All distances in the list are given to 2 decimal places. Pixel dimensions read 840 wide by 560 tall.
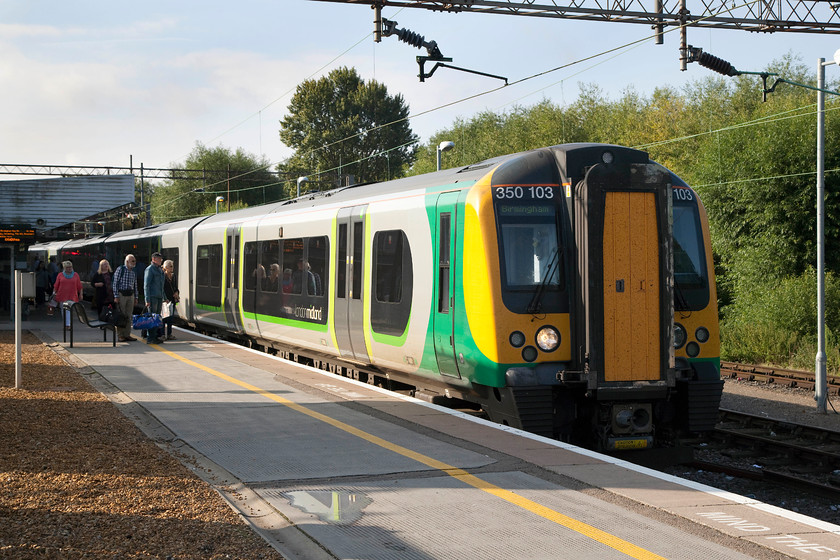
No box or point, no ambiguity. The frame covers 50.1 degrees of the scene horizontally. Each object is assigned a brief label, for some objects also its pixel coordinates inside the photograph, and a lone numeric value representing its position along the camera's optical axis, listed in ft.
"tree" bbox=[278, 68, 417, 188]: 219.20
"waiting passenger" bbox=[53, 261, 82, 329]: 62.23
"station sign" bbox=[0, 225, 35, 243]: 78.43
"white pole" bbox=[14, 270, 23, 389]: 38.45
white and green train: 29.32
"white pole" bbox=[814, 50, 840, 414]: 53.57
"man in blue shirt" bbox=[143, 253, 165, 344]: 57.98
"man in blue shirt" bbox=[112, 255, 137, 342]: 56.80
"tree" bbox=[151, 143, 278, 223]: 250.57
